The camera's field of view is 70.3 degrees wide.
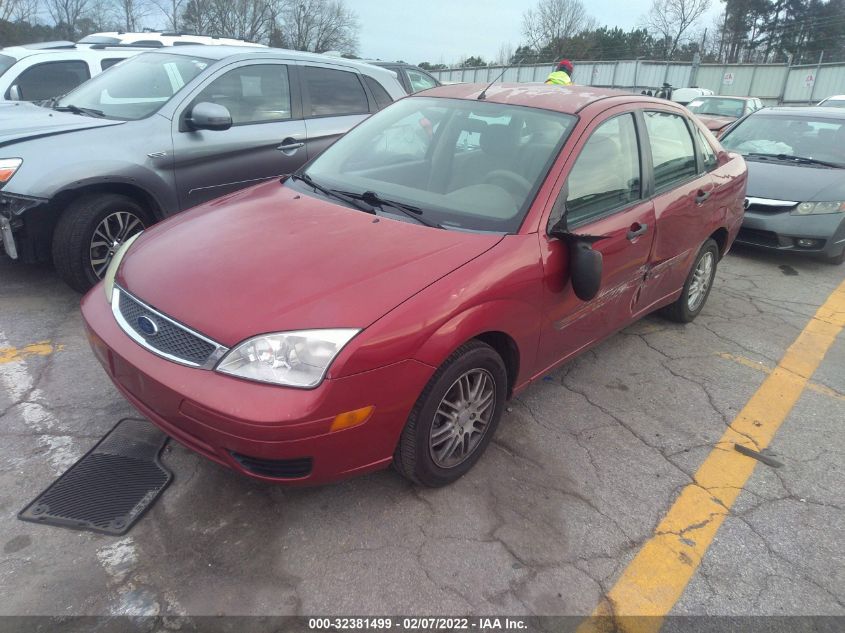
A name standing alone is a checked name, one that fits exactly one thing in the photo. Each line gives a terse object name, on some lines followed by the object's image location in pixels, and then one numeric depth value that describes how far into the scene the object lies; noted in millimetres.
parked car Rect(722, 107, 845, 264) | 6156
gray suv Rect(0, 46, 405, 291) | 3975
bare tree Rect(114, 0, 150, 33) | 38353
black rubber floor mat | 2395
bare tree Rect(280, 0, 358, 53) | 57562
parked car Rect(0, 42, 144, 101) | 6750
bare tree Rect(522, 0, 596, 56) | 55188
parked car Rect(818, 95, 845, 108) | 15438
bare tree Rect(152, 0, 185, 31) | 42125
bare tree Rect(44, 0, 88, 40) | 37344
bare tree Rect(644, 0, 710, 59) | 52594
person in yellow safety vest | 8109
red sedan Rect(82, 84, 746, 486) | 2131
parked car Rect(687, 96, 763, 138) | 13602
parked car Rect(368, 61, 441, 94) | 10594
